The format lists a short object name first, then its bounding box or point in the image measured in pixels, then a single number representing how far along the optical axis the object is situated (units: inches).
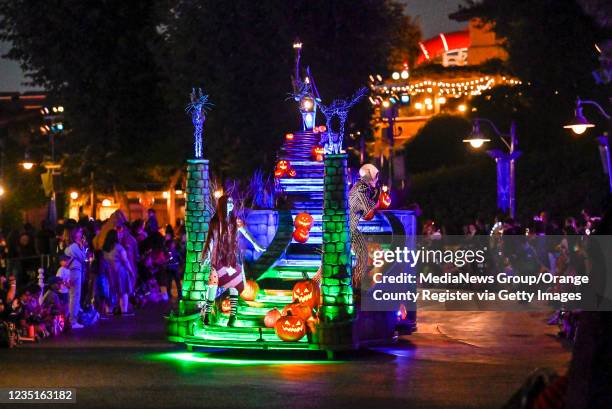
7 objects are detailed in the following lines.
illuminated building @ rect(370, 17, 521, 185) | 2320.4
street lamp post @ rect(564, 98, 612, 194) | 988.6
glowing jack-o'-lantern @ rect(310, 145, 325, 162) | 804.5
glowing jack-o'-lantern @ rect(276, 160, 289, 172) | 799.1
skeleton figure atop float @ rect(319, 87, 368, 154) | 722.2
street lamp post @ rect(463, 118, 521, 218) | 1205.1
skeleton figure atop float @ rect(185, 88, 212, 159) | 760.3
